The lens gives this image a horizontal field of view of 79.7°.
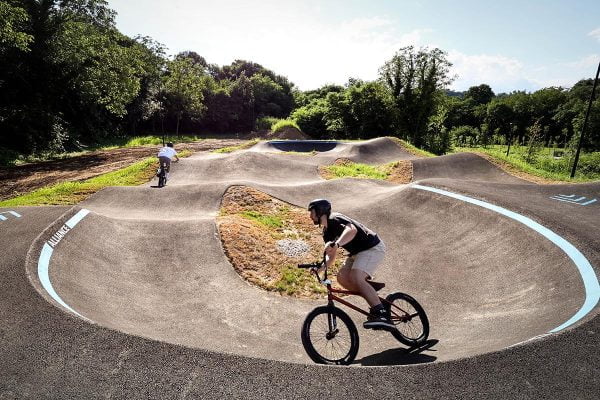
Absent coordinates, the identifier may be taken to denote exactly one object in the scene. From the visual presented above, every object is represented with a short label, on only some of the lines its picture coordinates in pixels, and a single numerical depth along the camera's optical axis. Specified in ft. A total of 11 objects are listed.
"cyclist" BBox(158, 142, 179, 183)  53.66
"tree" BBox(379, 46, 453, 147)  141.59
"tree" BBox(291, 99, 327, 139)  177.58
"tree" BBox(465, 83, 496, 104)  412.57
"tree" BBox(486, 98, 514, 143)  288.92
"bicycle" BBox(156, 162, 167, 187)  53.83
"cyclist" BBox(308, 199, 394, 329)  16.39
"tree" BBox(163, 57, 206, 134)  136.15
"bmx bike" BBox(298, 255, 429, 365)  15.71
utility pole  72.31
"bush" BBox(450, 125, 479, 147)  213.42
